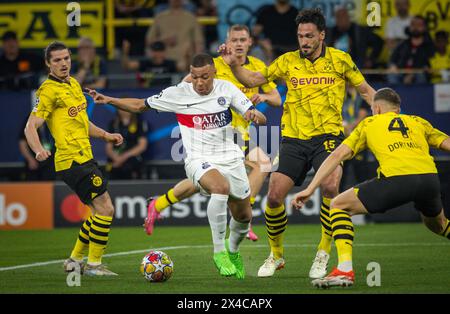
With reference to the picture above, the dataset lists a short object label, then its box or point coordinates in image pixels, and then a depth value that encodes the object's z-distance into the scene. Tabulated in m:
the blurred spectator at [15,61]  19.23
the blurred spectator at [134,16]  20.42
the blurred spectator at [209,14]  20.53
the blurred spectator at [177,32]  19.28
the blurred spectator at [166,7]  20.38
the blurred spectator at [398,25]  18.84
